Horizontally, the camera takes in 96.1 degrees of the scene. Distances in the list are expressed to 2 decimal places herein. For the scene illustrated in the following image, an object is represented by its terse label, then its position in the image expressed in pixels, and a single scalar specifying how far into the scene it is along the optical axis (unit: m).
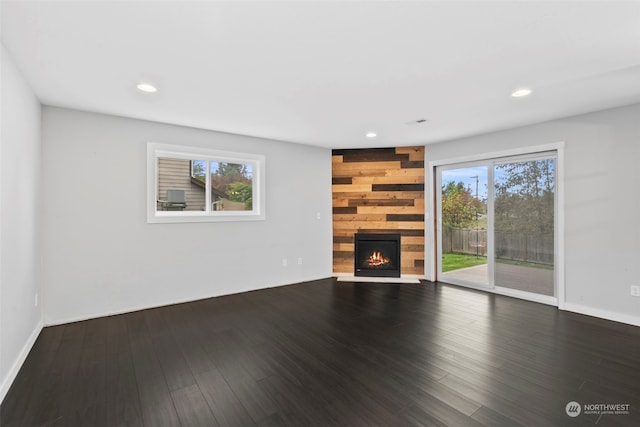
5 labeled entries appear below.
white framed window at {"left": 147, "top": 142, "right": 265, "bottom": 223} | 3.90
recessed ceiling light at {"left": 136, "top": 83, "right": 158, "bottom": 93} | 2.71
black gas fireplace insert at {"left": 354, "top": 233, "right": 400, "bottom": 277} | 5.43
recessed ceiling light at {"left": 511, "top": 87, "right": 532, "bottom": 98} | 2.83
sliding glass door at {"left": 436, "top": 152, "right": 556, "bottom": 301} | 4.03
